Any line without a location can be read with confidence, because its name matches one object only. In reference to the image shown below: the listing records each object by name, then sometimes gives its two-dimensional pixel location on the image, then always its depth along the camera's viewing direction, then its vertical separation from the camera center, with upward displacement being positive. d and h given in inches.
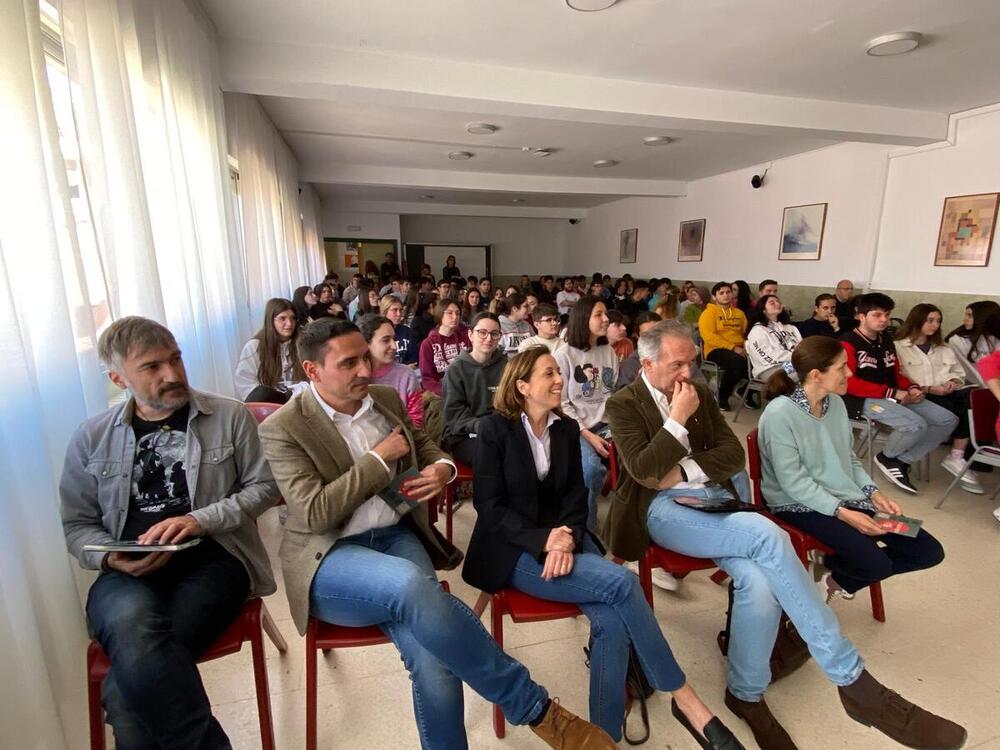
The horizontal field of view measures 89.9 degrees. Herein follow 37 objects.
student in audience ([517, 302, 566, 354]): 131.4 -14.2
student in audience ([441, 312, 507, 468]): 109.2 -23.3
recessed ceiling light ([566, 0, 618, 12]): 112.5 +59.5
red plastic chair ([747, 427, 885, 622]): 72.6 -38.5
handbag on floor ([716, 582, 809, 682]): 72.4 -54.5
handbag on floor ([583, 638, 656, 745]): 64.0 -53.9
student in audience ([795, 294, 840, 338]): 202.7 -20.6
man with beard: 47.7 -27.5
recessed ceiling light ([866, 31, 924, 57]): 128.7 +58.4
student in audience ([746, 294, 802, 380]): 176.9 -25.3
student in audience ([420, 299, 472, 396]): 137.6 -20.4
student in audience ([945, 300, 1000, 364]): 158.1 -20.7
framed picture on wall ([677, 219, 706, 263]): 345.4 +21.0
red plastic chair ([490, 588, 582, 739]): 60.4 -40.3
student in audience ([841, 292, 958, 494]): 135.8 -35.8
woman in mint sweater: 72.4 -32.3
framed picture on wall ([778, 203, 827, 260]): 258.6 +20.1
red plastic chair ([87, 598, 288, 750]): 50.9 -40.2
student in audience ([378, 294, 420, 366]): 164.6 -20.3
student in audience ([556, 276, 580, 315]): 378.0 -18.7
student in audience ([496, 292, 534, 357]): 193.5 -19.5
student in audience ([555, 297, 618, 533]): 116.4 -22.0
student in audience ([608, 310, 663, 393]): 126.6 -24.7
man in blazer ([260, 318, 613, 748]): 54.1 -32.8
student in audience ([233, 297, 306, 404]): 122.3 -20.7
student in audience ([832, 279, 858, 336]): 216.8 -15.3
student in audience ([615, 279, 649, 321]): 328.2 -20.5
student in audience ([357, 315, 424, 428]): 102.4 -19.5
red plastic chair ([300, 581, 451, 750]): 56.0 -40.4
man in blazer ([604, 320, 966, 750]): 61.7 -35.6
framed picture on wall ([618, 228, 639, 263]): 422.6 +21.9
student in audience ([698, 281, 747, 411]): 203.2 -28.1
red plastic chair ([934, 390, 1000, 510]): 119.0 -35.3
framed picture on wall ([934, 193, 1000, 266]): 188.4 +14.9
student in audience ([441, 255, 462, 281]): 493.0 +3.9
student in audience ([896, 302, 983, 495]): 146.3 -28.0
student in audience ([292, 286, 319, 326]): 196.5 -11.4
